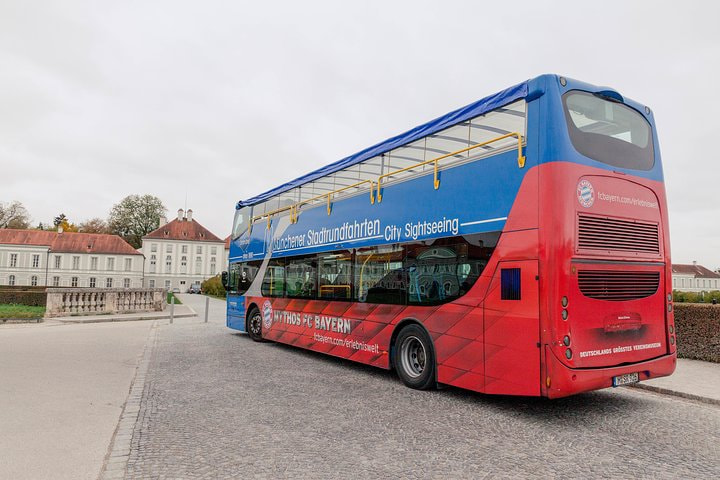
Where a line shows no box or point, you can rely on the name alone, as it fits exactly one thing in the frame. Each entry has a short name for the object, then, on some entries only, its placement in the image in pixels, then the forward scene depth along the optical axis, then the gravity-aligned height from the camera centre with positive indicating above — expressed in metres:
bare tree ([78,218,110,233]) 91.50 +8.80
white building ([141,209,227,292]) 85.38 +3.49
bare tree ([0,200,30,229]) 80.56 +9.16
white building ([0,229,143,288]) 72.69 +1.95
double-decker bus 5.49 +0.42
